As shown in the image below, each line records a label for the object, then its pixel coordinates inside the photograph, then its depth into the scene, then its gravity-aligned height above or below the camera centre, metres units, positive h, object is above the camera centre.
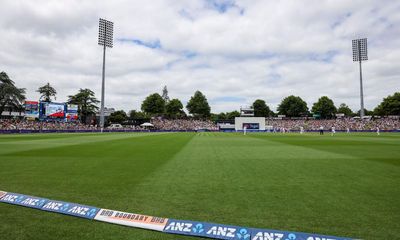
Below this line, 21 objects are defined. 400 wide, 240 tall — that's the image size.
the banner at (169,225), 3.96 -1.77
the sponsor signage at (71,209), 4.99 -1.79
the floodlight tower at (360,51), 72.14 +20.80
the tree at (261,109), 136.10 +7.54
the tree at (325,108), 121.94 +7.79
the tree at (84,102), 101.19 +7.33
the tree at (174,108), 124.69 +6.72
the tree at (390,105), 103.25 +8.24
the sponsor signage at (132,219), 4.46 -1.77
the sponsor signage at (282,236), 3.86 -1.70
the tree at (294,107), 126.44 +8.41
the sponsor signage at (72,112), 75.75 +2.41
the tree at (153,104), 120.81 +8.18
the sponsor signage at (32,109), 72.38 +3.04
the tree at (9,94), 70.62 +7.10
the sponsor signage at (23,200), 5.52 -1.80
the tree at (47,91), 99.81 +11.17
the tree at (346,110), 167.88 +9.54
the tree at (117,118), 108.56 +1.31
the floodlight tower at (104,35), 63.84 +21.91
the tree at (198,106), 122.09 +7.78
